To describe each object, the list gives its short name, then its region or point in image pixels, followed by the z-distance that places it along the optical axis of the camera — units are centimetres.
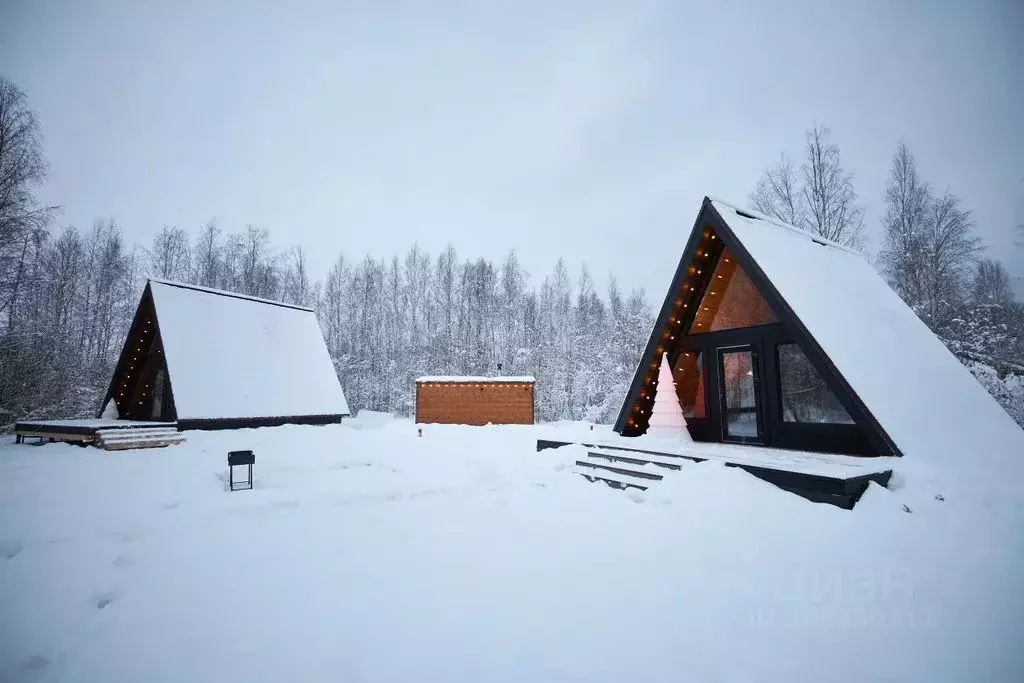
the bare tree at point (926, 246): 1559
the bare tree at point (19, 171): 1255
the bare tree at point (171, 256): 2734
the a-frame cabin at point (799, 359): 598
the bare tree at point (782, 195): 1800
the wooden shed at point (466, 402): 1875
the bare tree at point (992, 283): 1800
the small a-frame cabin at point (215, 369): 1412
